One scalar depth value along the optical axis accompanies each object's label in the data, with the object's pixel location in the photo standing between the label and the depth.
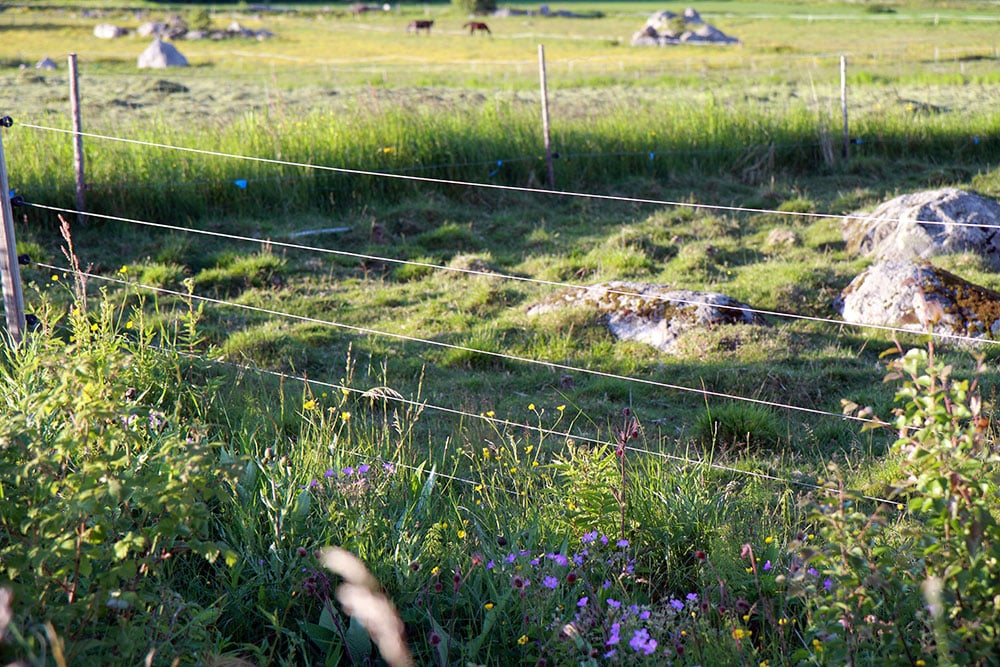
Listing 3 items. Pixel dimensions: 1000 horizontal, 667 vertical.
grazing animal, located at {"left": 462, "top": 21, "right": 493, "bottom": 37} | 58.19
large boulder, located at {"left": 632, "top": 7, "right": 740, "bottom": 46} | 50.66
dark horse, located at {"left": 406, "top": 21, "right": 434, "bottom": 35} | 59.62
